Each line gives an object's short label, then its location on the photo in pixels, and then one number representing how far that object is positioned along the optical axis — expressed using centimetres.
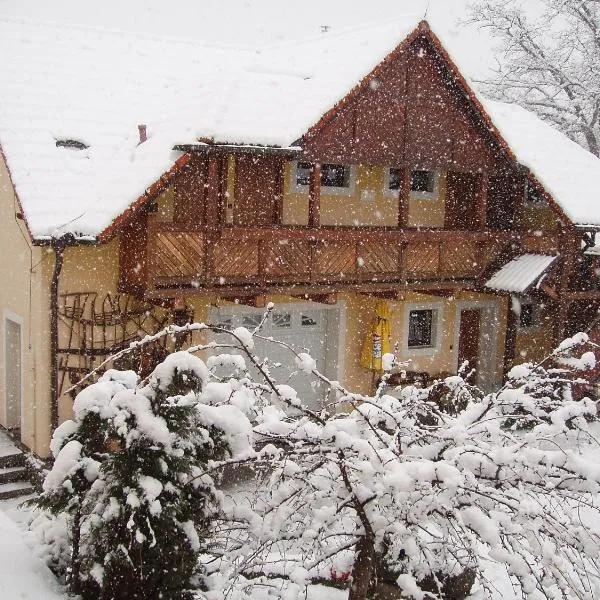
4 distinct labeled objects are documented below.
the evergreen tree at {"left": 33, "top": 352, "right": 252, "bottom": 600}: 527
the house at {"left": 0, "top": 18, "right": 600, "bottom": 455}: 1220
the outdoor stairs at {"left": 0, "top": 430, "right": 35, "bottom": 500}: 1174
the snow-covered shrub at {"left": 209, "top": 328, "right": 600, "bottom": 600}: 465
